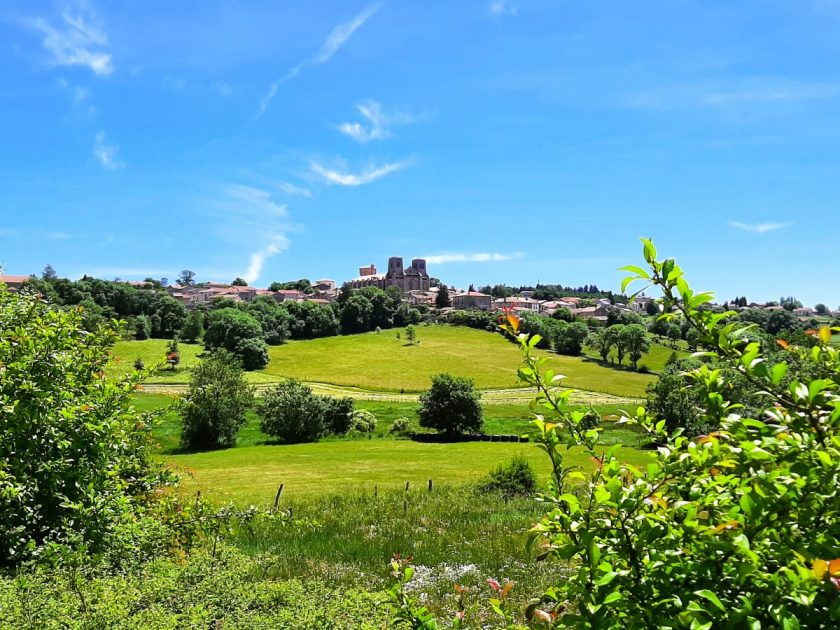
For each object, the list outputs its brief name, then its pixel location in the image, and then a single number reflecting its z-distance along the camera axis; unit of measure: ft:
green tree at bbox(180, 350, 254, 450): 156.97
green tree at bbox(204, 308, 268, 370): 338.13
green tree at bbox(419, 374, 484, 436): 181.16
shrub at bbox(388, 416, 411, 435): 189.67
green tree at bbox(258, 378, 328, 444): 172.35
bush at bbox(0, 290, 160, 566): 22.00
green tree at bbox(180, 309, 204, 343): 402.35
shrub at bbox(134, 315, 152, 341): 387.14
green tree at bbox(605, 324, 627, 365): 380.37
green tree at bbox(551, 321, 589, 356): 412.85
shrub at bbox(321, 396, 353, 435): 185.57
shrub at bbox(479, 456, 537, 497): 76.07
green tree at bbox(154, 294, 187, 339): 416.05
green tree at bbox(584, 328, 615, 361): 388.57
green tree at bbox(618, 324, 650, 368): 374.43
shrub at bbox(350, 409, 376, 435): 187.42
